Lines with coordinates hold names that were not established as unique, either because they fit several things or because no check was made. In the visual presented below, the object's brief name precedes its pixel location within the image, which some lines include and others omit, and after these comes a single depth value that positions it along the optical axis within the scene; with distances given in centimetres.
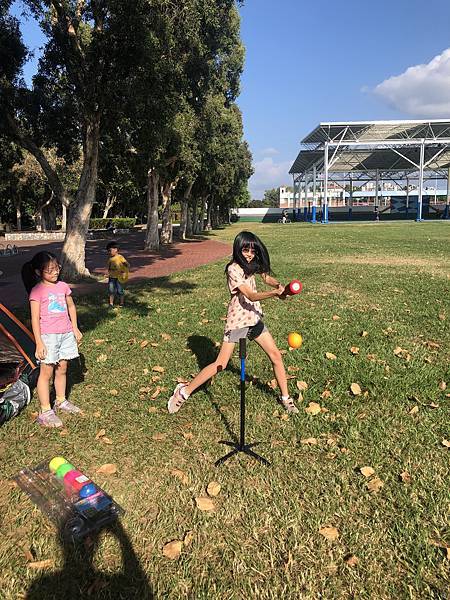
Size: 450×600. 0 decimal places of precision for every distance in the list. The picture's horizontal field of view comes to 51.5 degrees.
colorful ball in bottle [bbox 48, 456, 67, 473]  327
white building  9406
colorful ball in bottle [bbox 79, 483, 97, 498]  297
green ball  319
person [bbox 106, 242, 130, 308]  852
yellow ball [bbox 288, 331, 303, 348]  335
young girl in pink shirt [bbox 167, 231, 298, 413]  353
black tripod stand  333
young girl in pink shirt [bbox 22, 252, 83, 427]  401
